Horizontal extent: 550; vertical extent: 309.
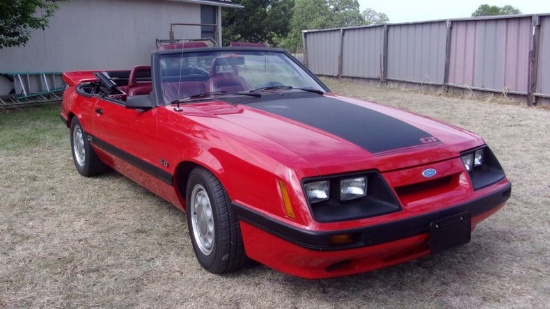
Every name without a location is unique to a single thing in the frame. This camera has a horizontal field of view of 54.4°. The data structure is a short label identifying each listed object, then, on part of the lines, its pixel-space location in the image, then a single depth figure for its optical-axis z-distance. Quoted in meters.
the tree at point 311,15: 54.34
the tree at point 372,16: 66.12
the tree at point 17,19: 9.12
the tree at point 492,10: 55.28
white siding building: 11.73
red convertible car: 2.60
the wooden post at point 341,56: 17.31
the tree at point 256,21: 27.92
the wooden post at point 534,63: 10.34
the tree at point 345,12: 57.28
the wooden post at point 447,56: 12.88
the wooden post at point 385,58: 15.28
